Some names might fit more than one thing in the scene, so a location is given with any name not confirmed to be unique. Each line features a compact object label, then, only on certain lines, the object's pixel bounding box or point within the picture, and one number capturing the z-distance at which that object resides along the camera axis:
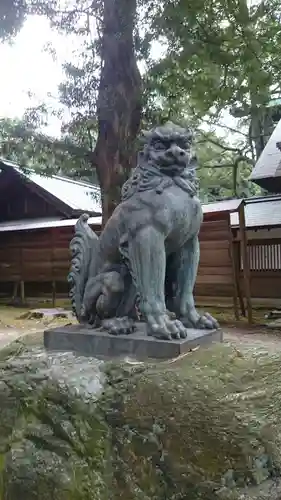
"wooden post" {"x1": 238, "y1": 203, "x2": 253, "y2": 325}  6.82
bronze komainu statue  2.17
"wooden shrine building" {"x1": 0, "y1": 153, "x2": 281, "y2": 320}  8.12
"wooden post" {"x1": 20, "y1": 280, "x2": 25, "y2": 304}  10.96
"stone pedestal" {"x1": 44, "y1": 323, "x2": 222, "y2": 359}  2.07
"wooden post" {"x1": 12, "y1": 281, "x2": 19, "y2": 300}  11.40
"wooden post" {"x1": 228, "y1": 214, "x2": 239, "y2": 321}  7.29
